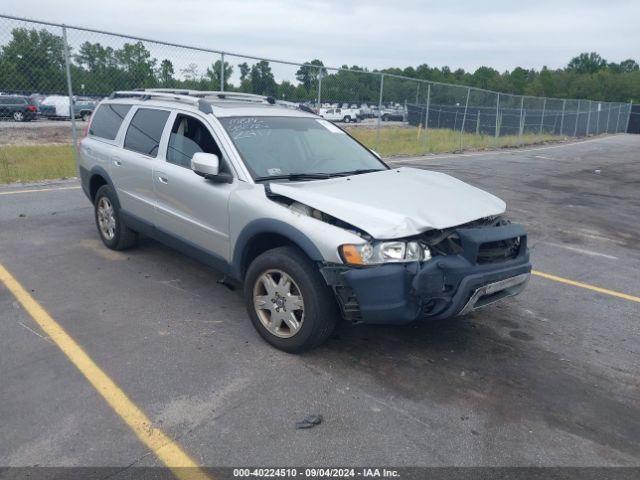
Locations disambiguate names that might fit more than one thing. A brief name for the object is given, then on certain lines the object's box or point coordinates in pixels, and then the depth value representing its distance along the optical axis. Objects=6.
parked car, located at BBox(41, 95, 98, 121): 27.36
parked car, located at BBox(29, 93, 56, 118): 26.46
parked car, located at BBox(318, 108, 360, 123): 17.07
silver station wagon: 3.32
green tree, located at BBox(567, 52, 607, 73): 138.23
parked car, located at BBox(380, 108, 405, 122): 19.16
